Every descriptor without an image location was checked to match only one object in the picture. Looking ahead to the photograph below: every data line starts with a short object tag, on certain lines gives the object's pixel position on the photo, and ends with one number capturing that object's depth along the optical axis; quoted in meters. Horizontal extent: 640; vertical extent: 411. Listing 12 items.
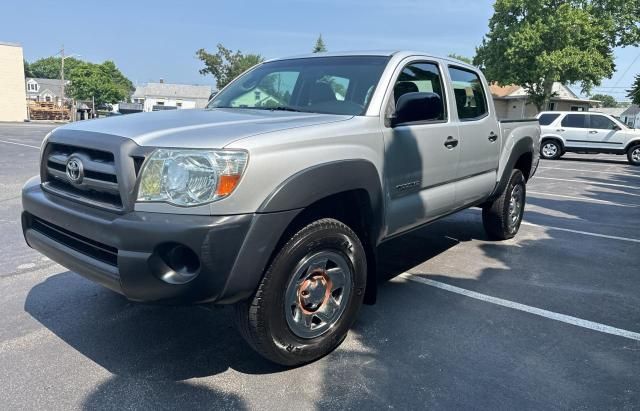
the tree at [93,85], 65.00
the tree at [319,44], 57.03
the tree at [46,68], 131.88
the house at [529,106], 46.59
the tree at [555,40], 30.69
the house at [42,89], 89.56
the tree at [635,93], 31.56
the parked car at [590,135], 18.38
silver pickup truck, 2.40
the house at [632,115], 65.78
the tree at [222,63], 53.91
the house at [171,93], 86.88
